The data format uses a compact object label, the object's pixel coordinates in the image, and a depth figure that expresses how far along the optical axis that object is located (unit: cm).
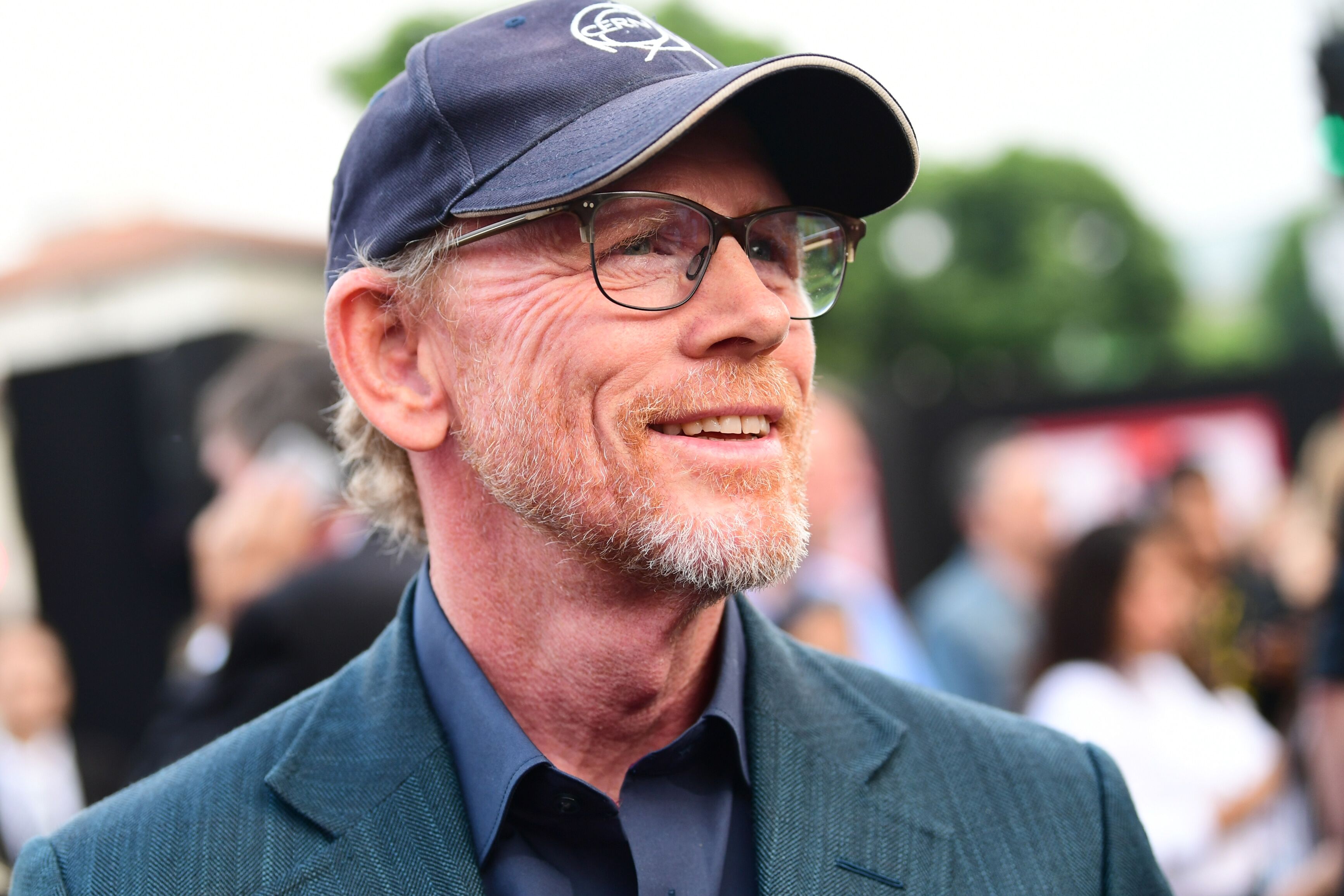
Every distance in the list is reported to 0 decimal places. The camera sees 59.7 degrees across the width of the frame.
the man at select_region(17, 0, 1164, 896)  166
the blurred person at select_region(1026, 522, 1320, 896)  398
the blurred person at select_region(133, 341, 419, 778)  294
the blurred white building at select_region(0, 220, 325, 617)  3347
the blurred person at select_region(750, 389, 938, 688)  419
